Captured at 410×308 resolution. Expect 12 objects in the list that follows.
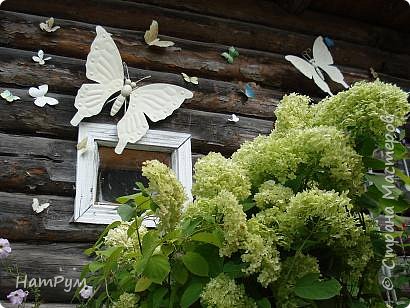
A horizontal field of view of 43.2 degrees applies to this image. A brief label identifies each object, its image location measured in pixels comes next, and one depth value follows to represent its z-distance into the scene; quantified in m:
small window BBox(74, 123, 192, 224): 1.47
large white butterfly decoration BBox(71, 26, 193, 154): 1.57
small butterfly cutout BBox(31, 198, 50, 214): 1.42
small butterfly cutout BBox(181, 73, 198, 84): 1.77
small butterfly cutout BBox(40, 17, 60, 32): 1.66
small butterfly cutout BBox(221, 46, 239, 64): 1.88
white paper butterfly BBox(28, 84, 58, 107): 1.55
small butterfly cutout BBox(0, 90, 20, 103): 1.52
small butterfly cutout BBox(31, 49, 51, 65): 1.61
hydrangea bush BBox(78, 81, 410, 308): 0.69
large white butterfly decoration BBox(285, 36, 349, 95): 1.96
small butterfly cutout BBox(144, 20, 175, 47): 1.77
